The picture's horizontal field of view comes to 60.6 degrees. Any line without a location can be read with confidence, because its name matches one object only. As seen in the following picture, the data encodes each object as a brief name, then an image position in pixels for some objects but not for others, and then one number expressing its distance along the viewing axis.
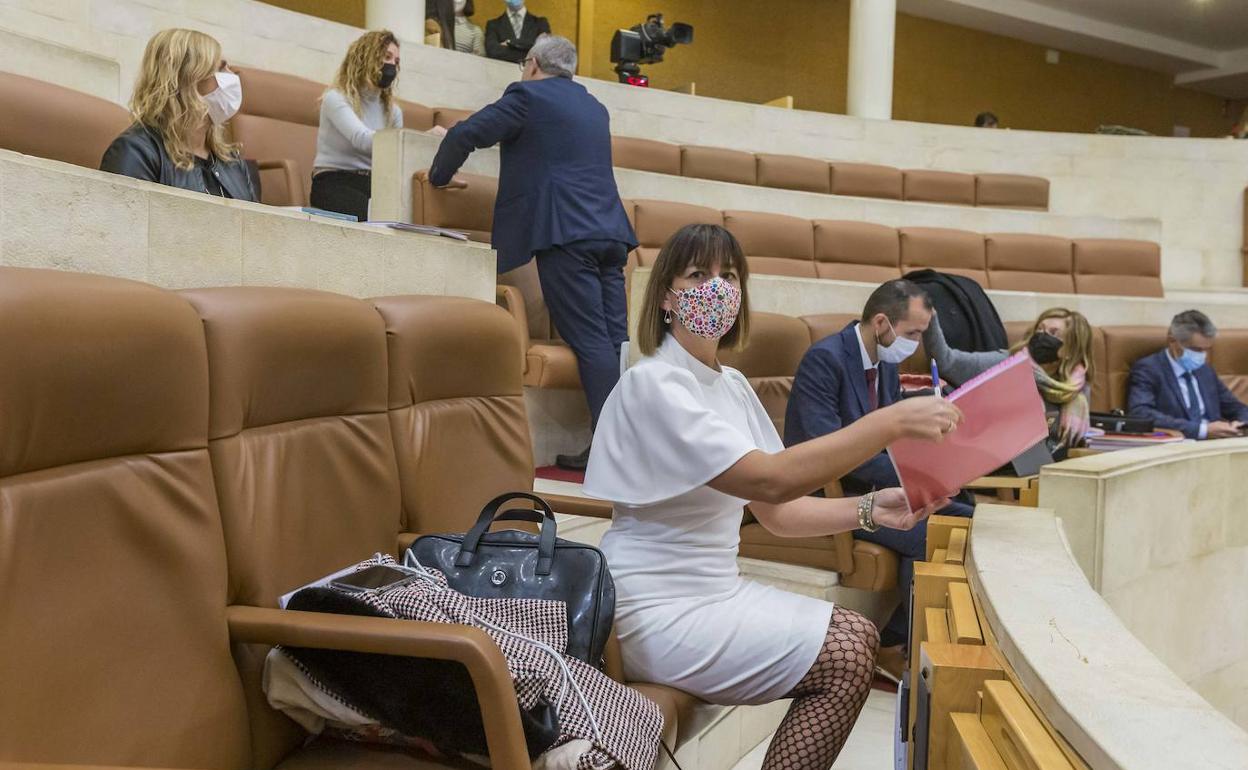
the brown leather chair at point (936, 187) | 6.97
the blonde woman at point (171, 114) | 2.05
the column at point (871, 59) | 7.96
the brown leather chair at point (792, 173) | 6.45
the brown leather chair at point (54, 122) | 2.37
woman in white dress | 1.49
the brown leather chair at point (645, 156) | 5.89
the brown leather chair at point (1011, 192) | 7.20
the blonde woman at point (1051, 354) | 3.72
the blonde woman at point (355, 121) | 3.36
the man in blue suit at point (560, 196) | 2.99
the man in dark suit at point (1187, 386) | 4.29
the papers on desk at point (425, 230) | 2.13
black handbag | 1.41
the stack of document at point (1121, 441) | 3.43
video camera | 6.01
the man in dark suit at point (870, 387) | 2.61
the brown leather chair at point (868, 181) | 6.73
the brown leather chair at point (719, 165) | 6.19
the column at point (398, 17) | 5.76
